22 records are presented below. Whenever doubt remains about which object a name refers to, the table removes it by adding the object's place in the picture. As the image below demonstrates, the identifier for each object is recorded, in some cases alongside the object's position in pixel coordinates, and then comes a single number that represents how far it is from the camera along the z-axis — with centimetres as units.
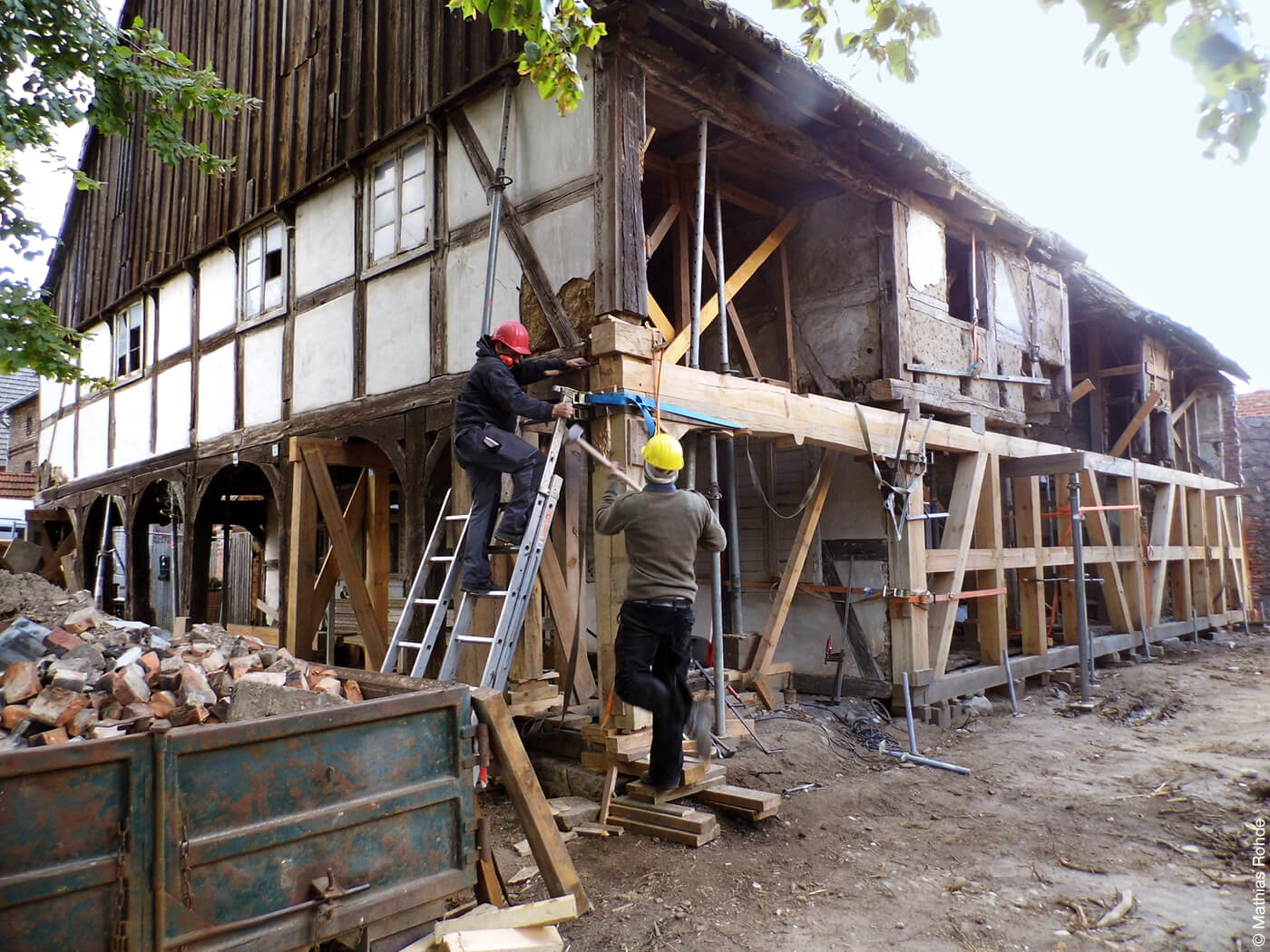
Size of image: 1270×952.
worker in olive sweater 483
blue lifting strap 548
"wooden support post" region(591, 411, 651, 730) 551
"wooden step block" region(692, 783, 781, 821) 498
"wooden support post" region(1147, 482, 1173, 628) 1180
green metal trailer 231
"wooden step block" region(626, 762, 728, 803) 501
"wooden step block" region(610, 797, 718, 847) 472
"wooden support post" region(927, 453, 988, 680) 807
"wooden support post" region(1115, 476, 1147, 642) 1121
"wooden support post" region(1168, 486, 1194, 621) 1288
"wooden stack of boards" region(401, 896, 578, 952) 295
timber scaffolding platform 573
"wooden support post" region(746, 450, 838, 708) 739
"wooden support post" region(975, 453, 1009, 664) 880
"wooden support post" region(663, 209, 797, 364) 696
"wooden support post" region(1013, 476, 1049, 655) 942
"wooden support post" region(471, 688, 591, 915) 339
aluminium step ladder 469
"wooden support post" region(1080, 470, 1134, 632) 1021
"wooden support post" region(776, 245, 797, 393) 872
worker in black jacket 521
